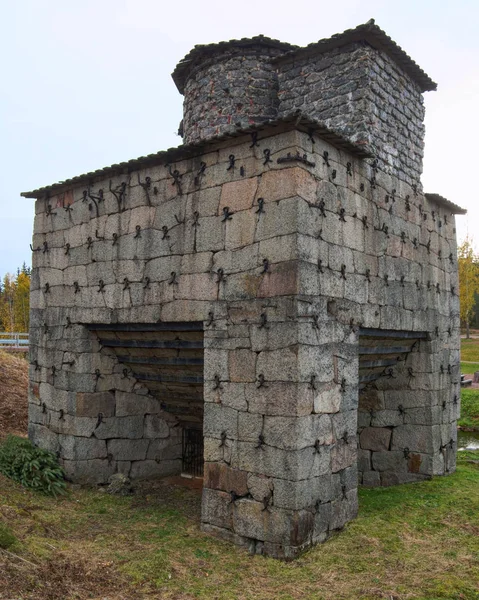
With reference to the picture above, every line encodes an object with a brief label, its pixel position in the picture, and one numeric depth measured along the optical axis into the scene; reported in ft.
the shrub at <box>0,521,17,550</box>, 17.99
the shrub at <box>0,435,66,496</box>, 26.91
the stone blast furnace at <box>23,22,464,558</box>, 20.71
